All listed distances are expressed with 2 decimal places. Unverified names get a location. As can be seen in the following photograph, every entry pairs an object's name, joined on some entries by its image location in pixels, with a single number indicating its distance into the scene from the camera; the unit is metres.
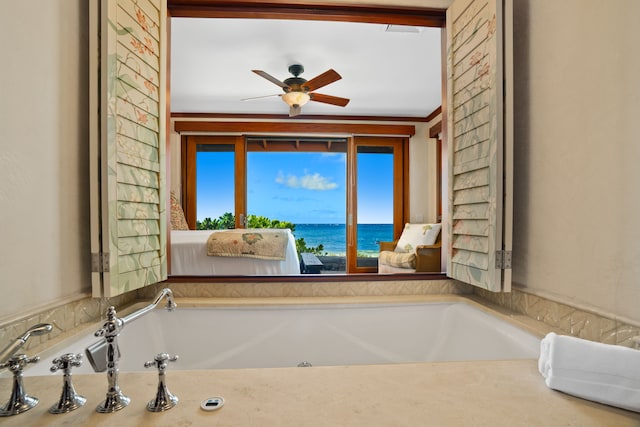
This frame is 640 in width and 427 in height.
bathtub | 1.56
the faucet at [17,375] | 0.71
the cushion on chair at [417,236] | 3.95
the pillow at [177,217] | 4.34
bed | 2.70
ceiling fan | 3.21
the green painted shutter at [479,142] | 1.31
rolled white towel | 0.72
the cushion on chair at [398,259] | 3.69
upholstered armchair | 3.75
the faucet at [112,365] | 0.73
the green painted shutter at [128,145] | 1.21
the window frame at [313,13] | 1.69
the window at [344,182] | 5.23
